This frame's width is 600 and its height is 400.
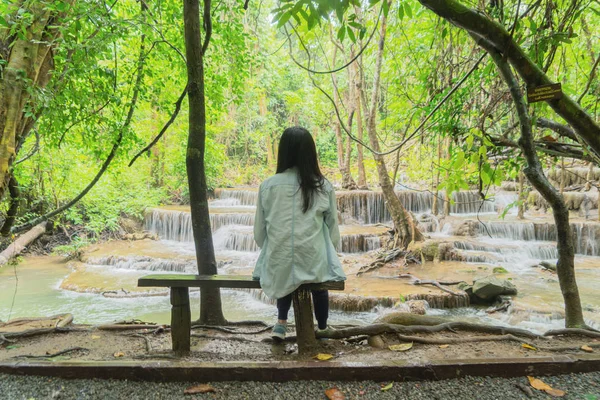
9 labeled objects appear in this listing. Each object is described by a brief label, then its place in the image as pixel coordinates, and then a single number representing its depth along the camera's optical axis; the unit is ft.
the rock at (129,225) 43.93
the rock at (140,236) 41.88
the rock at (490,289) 21.84
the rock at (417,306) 19.68
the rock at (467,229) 37.14
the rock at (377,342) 9.11
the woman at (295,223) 7.92
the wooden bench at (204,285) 8.30
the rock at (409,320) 10.57
